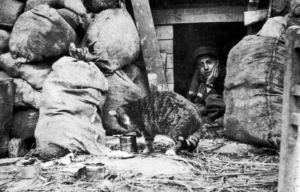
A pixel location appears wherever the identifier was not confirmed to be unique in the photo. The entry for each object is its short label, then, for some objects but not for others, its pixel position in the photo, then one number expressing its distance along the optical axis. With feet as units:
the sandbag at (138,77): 18.70
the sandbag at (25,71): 15.34
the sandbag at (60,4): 16.57
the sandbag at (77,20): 16.31
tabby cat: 13.19
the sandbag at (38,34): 15.29
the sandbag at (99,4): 18.07
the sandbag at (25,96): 15.20
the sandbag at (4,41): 16.14
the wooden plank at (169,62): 20.31
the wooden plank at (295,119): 6.74
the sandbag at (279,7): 15.42
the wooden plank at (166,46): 20.37
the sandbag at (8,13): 16.48
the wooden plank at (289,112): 6.94
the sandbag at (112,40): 16.53
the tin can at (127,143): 13.32
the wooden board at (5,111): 14.56
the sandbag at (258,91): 12.74
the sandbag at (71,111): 12.79
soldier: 20.08
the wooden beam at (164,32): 20.58
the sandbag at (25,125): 15.21
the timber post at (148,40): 18.64
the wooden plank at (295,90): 6.85
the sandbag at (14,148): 14.66
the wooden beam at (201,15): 20.08
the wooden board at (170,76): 20.27
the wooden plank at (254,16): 17.49
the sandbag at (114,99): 16.65
